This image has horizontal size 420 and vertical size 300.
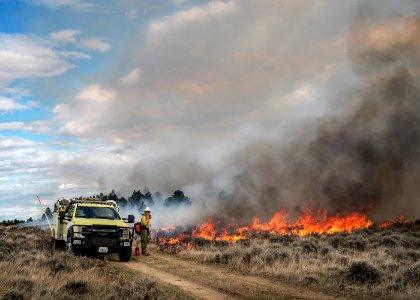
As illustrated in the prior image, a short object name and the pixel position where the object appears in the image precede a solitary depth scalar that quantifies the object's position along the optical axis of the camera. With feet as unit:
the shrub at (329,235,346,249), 69.36
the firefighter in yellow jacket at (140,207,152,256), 66.69
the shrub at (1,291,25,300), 28.91
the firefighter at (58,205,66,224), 60.75
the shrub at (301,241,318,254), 60.18
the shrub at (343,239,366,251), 67.00
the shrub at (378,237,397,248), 70.04
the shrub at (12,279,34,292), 32.35
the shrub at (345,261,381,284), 40.41
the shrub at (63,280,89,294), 33.02
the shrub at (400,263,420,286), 37.80
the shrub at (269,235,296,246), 74.44
